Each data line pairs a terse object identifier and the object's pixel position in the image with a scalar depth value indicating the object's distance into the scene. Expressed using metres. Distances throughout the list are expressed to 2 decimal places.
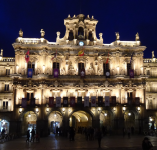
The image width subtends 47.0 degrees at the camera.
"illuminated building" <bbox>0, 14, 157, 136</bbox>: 37.49
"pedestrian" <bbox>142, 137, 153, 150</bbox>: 11.30
